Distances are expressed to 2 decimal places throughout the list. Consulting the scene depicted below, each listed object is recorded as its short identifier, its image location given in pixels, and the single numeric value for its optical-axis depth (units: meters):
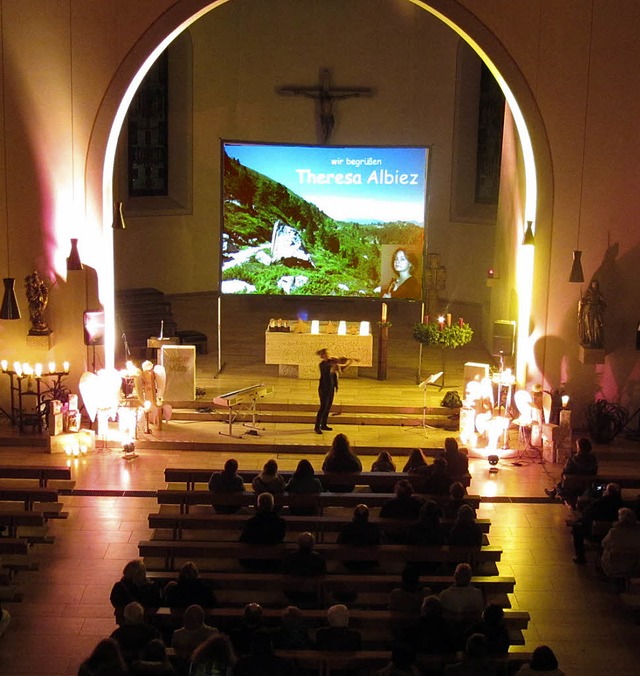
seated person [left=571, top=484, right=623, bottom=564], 11.39
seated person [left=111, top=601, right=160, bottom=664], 8.33
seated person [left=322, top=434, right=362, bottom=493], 12.16
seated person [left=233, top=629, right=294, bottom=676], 7.99
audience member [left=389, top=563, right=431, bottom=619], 9.46
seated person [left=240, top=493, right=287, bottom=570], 10.49
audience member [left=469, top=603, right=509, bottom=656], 8.55
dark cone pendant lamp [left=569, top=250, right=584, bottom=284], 14.73
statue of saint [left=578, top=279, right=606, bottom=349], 14.95
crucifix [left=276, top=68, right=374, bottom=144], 21.80
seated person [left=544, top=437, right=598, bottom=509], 12.48
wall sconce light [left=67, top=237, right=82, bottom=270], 14.84
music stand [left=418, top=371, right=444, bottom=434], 14.95
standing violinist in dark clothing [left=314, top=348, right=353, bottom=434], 14.87
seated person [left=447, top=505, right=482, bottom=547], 10.48
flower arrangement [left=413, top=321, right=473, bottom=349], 16.91
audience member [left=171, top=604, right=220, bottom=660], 8.52
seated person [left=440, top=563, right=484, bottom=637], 9.27
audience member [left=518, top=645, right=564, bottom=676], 8.10
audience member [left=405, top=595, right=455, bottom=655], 8.71
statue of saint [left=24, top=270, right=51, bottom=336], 15.10
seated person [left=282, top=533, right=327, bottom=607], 9.88
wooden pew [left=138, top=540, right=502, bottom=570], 10.37
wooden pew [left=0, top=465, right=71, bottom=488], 12.16
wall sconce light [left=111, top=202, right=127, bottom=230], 15.86
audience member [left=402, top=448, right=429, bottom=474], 12.12
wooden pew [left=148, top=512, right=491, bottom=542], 11.09
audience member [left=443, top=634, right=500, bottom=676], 8.10
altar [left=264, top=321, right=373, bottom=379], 17.33
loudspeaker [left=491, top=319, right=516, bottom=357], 15.84
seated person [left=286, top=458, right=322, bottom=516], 11.53
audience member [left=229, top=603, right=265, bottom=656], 8.55
